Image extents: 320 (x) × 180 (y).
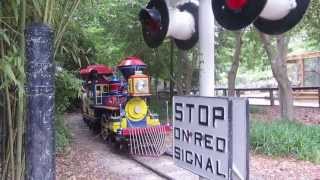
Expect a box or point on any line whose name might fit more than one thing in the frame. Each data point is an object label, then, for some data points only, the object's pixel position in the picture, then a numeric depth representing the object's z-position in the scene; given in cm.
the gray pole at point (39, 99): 214
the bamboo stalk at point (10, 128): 299
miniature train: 805
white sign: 166
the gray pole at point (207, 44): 234
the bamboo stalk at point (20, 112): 258
